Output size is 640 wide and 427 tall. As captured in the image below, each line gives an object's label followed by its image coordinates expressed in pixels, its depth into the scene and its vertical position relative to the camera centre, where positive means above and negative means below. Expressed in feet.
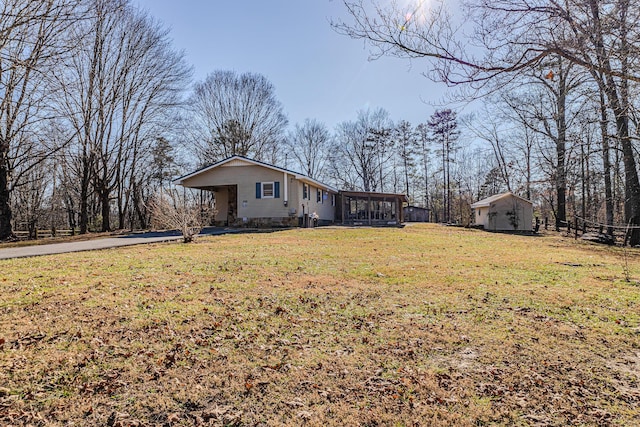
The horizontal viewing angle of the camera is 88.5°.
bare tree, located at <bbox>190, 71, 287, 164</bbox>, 93.66 +30.84
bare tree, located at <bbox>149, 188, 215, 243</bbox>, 36.88 +1.01
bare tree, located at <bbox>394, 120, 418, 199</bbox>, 124.06 +27.60
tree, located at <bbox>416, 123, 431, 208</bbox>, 122.93 +26.29
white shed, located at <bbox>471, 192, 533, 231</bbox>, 74.43 -0.13
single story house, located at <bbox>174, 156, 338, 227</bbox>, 63.57 +6.17
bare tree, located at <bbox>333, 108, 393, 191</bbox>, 126.00 +26.14
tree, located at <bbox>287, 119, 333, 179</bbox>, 130.31 +29.38
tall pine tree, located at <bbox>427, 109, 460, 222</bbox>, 116.26 +28.07
